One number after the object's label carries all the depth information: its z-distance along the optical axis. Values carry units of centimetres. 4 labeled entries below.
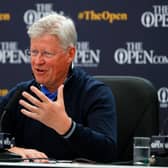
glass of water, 571
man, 630
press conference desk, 472
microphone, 586
